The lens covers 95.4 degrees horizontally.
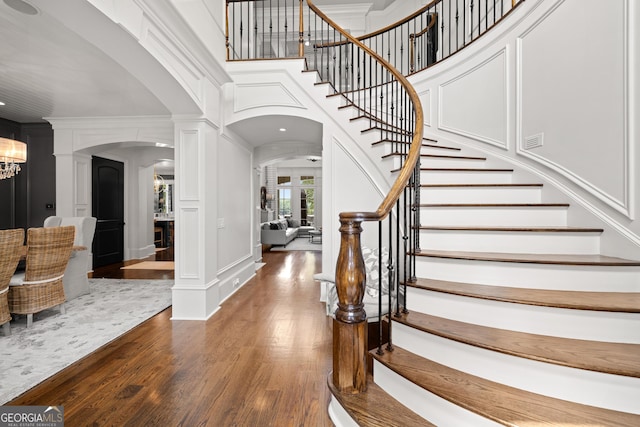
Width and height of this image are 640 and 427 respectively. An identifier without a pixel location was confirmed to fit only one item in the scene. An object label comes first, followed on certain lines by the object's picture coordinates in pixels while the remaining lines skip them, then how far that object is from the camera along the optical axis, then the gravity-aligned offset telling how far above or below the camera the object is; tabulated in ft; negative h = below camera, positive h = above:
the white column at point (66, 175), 17.07 +1.96
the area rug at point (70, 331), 6.98 -3.96
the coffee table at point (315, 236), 31.55 -3.14
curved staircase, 3.98 -2.12
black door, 19.36 -0.16
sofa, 29.14 -2.60
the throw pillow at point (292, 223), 38.91 -2.00
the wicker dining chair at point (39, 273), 9.46 -2.23
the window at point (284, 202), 44.04 +0.93
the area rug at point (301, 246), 27.66 -3.85
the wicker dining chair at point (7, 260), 8.15 -1.53
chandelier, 10.59 +2.08
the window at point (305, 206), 43.73 +0.33
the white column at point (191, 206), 10.87 +0.07
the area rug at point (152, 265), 19.35 -4.00
